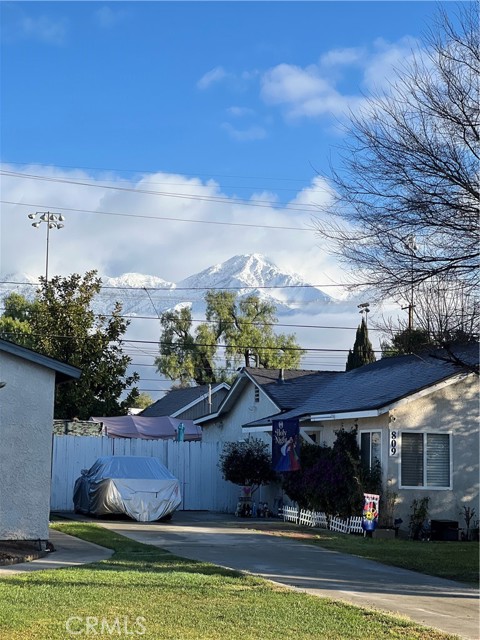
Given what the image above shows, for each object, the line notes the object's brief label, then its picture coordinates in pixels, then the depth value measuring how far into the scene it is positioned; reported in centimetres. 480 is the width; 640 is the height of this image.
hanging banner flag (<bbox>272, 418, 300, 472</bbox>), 2475
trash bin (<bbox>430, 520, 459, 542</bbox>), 2195
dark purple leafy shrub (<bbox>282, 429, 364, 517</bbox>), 2238
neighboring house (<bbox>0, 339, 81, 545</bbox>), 1563
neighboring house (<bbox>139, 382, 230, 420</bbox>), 4732
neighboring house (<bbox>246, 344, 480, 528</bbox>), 2250
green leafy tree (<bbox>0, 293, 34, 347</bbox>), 5029
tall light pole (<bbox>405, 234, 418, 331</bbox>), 1359
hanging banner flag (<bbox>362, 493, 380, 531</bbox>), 2127
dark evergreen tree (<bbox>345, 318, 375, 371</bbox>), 4686
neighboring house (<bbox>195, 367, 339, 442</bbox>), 2970
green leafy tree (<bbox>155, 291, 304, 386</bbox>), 5956
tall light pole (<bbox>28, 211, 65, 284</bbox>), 4931
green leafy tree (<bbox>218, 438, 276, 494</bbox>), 2727
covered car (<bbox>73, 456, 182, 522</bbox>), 2322
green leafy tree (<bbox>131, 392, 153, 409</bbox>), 9098
